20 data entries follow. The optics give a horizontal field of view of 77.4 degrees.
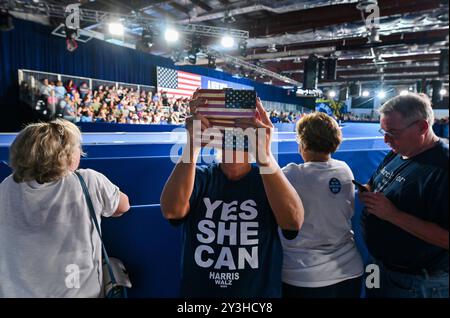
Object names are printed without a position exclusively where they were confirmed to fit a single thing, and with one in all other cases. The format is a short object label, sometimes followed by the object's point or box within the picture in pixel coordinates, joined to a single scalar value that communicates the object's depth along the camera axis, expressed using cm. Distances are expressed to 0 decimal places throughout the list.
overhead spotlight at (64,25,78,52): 736
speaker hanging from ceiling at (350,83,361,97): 1439
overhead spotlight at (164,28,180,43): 732
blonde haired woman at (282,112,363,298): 100
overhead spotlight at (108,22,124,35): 689
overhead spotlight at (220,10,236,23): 643
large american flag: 1086
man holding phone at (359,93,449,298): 77
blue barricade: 121
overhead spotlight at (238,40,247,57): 759
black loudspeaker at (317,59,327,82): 876
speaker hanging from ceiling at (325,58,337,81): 851
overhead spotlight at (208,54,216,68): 1032
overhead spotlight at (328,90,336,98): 1543
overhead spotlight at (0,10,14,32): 583
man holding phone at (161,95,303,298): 86
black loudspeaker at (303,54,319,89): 820
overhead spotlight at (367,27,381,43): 682
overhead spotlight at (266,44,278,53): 879
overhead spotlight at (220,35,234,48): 744
